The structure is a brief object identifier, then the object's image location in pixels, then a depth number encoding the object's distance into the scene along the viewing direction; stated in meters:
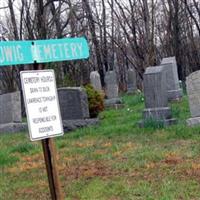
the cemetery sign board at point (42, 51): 4.55
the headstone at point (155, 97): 12.35
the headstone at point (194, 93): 11.74
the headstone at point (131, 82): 27.92
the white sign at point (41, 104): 4.53
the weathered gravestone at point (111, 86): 22.49
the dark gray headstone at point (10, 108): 17.05
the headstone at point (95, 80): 22.59
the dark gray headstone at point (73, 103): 14.78
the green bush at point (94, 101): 15.67
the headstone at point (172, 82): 18.42
